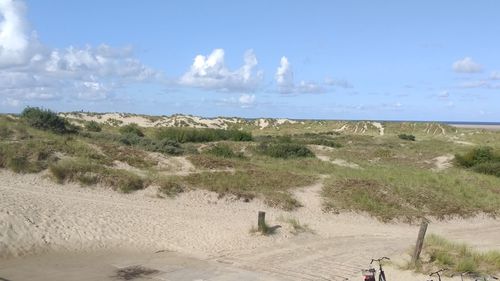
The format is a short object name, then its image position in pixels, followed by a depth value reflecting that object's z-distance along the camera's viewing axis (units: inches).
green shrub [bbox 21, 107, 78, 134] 1341.0
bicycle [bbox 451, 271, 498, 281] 539.4
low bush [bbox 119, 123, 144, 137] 2113.7
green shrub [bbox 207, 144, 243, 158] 1386.6
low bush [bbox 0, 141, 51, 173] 892.6
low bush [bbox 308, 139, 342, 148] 2029.4
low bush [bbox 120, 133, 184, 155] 1221.7
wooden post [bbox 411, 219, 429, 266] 575.2
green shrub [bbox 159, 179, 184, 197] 911.0
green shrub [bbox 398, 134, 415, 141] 2646.9
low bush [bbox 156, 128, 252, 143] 1978.3
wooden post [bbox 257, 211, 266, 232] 735.7
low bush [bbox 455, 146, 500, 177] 1498.5
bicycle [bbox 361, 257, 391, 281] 405.1
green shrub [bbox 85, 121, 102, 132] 2009.8
